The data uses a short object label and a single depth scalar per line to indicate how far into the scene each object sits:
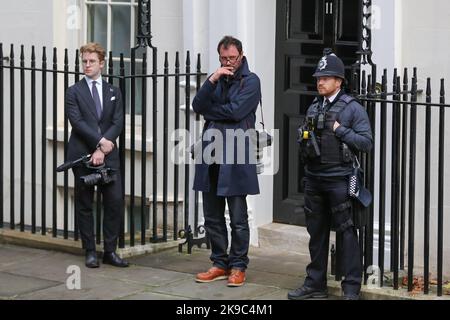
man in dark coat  8.34
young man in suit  8.98
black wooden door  9.59
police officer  7.68
